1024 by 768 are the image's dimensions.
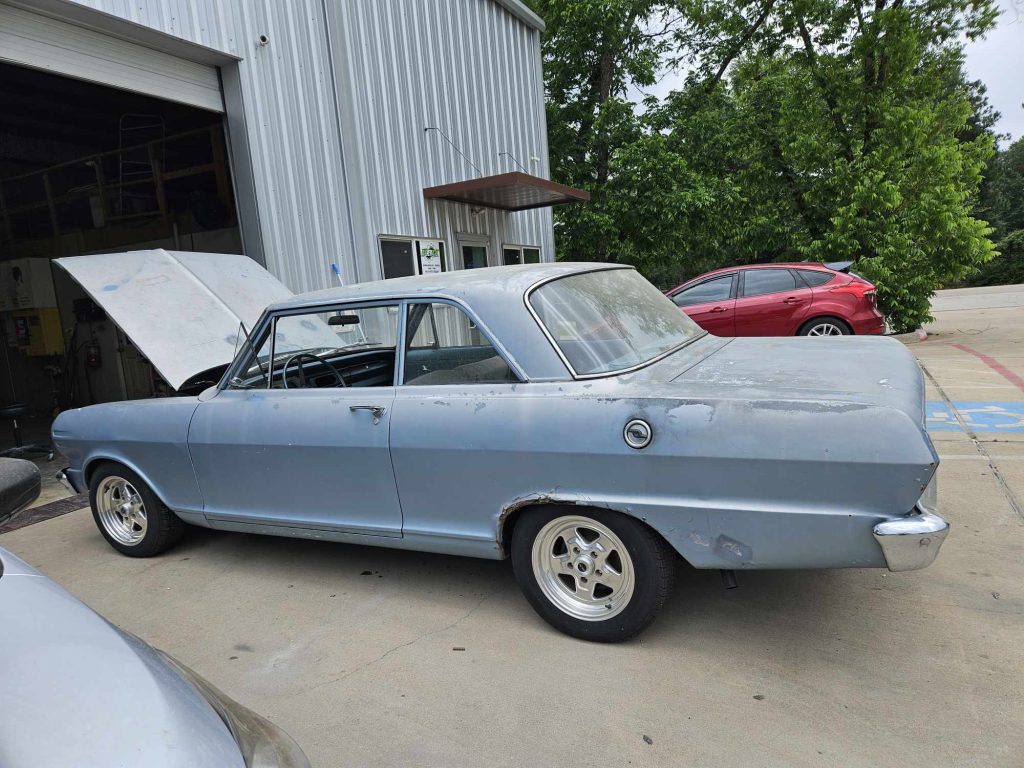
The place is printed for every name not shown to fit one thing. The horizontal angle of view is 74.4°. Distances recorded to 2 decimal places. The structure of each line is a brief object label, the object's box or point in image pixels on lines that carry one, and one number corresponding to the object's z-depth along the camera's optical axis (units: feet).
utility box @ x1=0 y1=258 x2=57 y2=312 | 32.45
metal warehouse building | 22.17
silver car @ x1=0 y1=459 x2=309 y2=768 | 4.05
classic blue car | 7.98
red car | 30.73
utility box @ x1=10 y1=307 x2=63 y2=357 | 33.06
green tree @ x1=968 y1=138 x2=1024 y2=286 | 117.08
